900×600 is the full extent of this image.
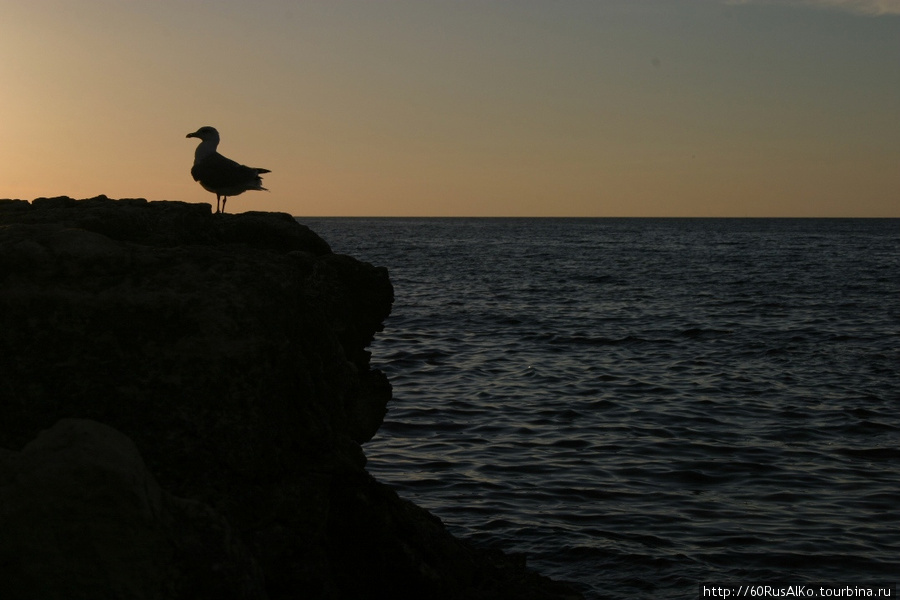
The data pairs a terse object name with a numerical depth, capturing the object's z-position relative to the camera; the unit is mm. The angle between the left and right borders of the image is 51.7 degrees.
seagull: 9758
